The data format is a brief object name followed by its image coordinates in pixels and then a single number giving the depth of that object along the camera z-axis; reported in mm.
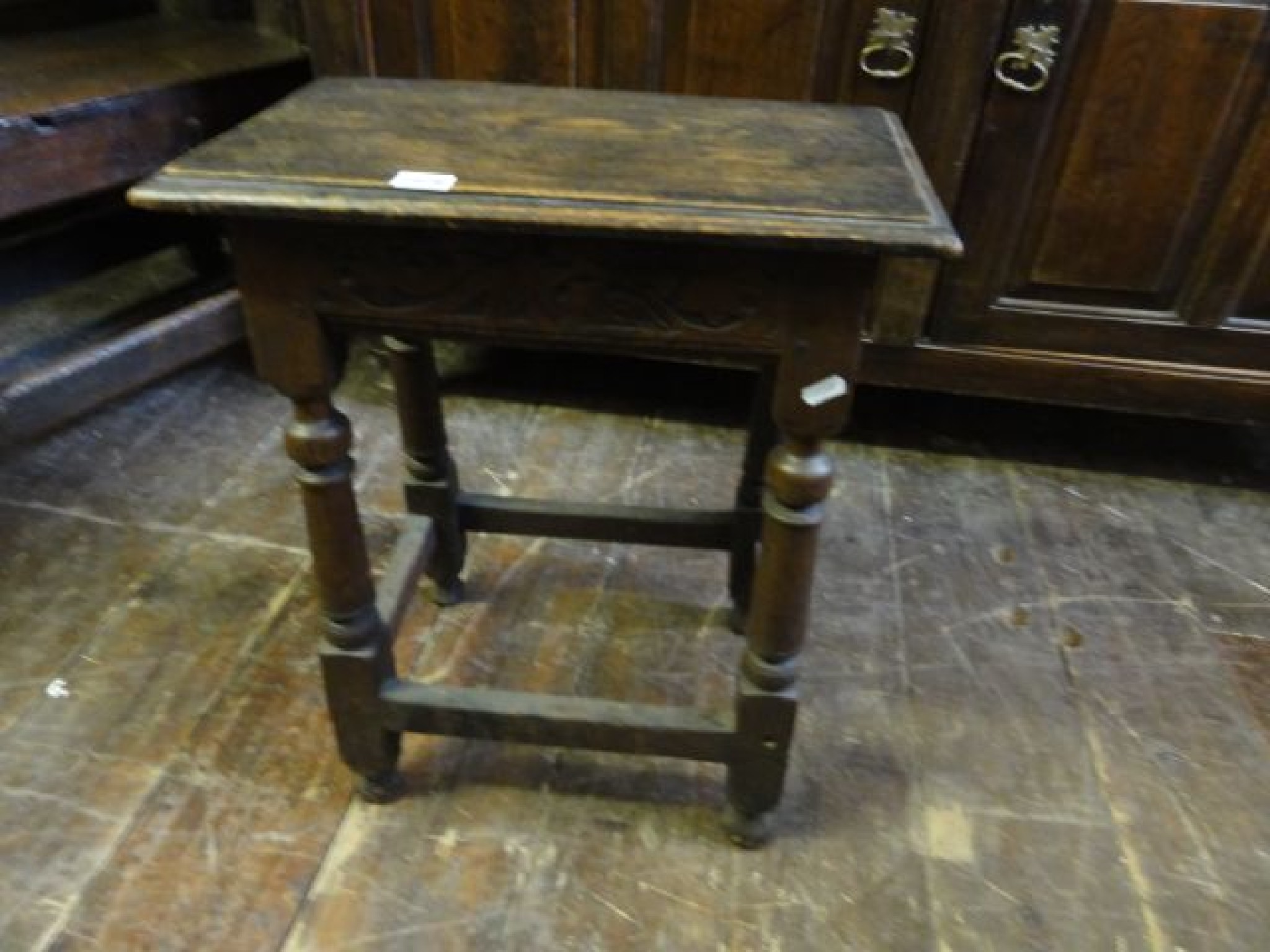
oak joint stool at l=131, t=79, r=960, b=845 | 766
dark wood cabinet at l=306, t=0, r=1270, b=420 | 1421
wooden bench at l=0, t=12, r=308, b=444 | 1404
